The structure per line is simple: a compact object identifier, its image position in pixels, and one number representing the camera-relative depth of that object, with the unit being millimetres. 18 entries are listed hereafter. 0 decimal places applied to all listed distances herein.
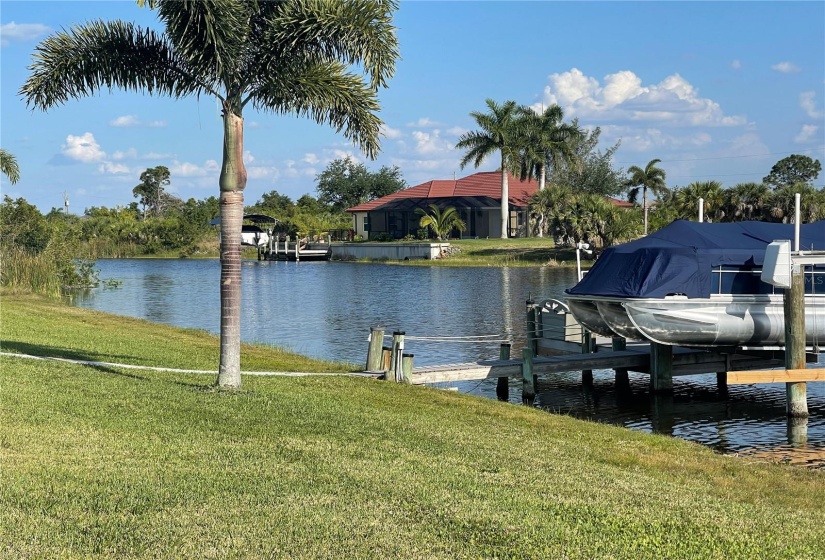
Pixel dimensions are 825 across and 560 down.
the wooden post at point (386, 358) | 18062
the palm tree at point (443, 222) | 84875
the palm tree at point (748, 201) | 62844
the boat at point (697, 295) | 18656
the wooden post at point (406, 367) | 17891
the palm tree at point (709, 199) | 63250
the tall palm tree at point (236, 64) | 13617
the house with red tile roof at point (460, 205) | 90750
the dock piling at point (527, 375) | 19834
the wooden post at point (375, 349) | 18172
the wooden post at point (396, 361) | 17812
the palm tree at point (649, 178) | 80188
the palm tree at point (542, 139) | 85562
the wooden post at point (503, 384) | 20844
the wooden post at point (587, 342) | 22188
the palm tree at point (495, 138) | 83562
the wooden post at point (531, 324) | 22516
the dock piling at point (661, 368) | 20594
